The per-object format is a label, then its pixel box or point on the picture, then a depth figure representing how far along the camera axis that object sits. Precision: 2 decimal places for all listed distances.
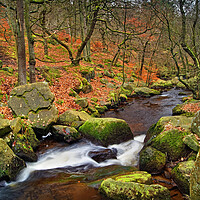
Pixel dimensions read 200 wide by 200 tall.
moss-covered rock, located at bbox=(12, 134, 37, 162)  5.82
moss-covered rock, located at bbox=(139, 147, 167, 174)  5.45
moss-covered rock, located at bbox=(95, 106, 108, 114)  12.15
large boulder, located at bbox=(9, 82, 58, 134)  7.79
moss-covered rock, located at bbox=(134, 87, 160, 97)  18.06
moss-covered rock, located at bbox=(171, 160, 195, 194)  4.44
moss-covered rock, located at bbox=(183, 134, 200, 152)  5.39
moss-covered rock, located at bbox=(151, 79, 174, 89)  22.87
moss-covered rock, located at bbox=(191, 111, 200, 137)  5.73
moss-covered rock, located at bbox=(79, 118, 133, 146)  7.48
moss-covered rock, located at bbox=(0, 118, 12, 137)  5.59
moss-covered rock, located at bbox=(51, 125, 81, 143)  7.84
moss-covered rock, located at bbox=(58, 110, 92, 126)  8.73
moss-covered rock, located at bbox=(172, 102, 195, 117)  9.67
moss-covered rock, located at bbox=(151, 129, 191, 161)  5.63
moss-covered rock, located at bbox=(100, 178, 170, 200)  3.90
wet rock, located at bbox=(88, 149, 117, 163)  6.58
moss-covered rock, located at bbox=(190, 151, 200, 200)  2.41
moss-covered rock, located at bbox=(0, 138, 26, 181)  4.83
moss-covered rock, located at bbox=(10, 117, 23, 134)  6.12
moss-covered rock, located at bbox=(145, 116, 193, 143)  6.59
